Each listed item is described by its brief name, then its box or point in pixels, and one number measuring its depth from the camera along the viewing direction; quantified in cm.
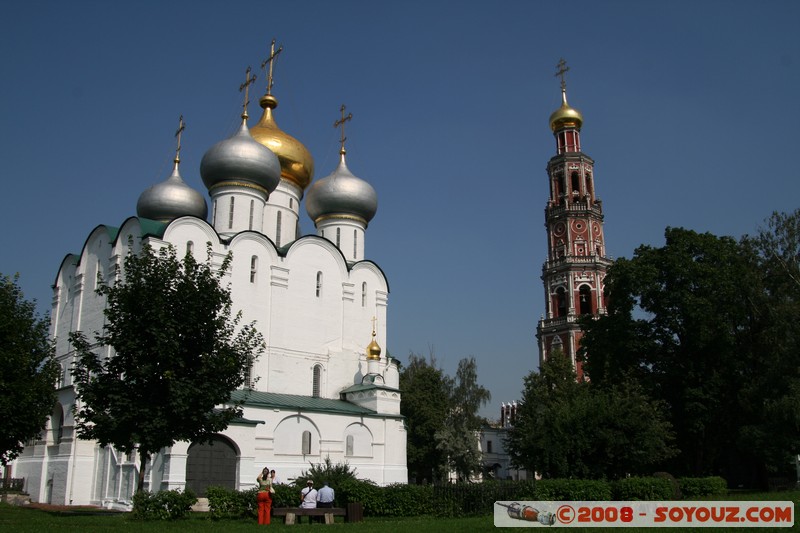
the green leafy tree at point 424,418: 3600
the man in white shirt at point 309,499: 1468
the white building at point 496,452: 5316
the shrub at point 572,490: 1744
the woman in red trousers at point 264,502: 1391
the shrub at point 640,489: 1900
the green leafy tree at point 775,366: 2378
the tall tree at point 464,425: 3503
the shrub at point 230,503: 1557
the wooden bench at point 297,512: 1422
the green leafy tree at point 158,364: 1494
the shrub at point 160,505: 1470
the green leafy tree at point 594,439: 2109
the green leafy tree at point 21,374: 1717
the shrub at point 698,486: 2184
